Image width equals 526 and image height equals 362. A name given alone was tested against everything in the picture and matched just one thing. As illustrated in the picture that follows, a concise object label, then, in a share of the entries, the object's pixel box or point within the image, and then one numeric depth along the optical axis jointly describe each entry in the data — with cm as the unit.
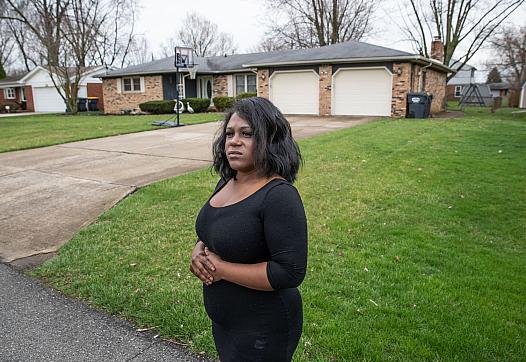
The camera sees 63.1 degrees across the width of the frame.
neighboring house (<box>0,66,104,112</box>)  3409
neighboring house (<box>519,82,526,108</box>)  3250
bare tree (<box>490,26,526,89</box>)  3033
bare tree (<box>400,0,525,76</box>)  2811
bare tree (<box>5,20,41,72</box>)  4115
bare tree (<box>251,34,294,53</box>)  3534
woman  142
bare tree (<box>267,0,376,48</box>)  3206
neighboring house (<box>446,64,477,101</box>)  5225
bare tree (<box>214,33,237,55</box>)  5303
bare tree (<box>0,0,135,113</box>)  2750
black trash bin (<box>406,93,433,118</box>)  1712
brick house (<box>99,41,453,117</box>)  1794
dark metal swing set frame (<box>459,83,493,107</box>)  3509
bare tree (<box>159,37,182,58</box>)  5481
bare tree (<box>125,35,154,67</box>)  4920
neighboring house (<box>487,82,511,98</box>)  5750
